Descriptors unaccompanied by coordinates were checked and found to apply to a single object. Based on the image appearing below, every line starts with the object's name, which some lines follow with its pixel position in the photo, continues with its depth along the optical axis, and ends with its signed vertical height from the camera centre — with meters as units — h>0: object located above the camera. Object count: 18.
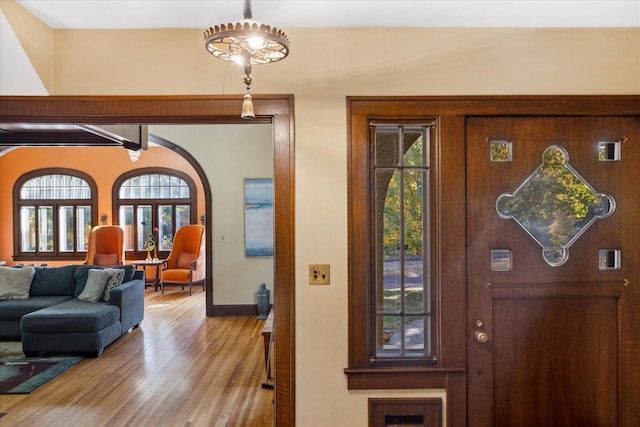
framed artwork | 5.96 -0.04
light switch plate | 2.13 -0.32
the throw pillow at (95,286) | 4.70 -0.84
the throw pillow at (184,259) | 7.73 -0.85
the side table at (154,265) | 7.34 -0.91
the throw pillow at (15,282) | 4.83 -0.82
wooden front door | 2.13 -0.37
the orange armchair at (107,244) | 7.60 -0.53
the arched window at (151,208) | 8.30 +0.18
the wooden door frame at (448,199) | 2.12 +0.09
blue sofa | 4.16 -1.09
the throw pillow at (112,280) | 4.72 -0.78
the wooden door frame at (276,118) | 2.12 +0.54
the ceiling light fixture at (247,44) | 1.35 +0.64
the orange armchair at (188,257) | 7.46 -0.80
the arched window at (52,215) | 8.30 +0.05
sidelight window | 2.17 -0.14
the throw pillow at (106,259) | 7.54 -0.82
